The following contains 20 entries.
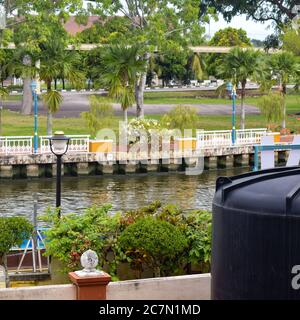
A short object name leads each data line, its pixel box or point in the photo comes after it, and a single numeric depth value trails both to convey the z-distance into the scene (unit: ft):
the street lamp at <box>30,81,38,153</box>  168.55
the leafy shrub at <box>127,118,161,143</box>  176.65
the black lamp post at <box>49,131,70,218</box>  75.97
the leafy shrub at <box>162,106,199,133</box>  186.29
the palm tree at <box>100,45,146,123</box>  189.88
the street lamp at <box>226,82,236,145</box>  186.32
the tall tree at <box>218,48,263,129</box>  205.57
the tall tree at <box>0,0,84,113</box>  194.25
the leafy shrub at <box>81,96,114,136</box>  184.34
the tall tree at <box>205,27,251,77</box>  370.96
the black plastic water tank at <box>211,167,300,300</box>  39.60
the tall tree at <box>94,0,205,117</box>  211.00
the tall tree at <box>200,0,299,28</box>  345.92
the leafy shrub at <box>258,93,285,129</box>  210.79
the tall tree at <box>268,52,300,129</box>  224.94
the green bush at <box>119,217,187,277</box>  59.00
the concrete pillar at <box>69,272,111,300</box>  51.80
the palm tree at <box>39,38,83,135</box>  181.37
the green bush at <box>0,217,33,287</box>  61.00
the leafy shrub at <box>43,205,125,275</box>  60.29
